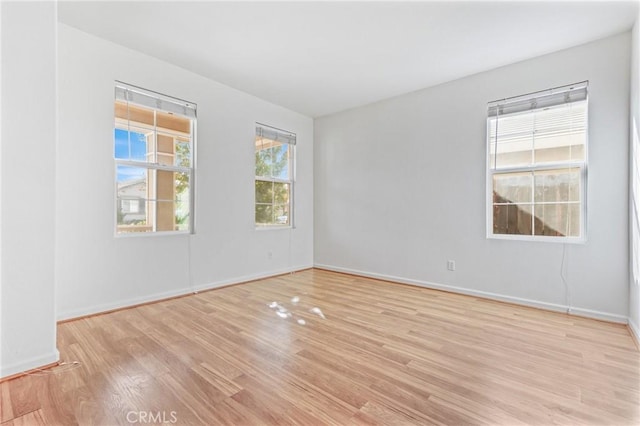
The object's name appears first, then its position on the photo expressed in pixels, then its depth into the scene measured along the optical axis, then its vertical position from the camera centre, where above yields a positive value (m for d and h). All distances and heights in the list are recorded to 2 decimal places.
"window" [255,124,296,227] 4.60 +0.58
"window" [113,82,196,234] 3.16 +0.58
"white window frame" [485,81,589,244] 2.99 +0.47
